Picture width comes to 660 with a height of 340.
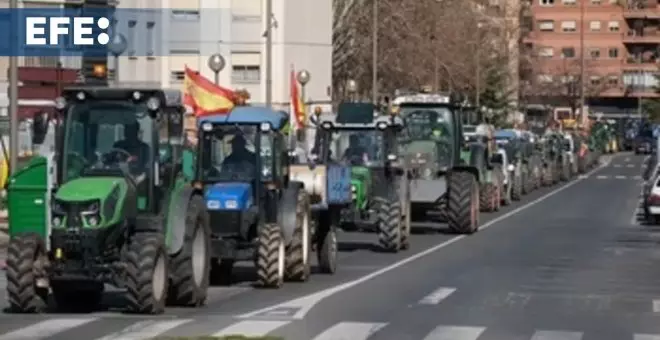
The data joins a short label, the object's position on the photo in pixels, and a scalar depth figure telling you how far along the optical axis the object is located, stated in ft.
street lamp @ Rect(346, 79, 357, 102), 236.16
